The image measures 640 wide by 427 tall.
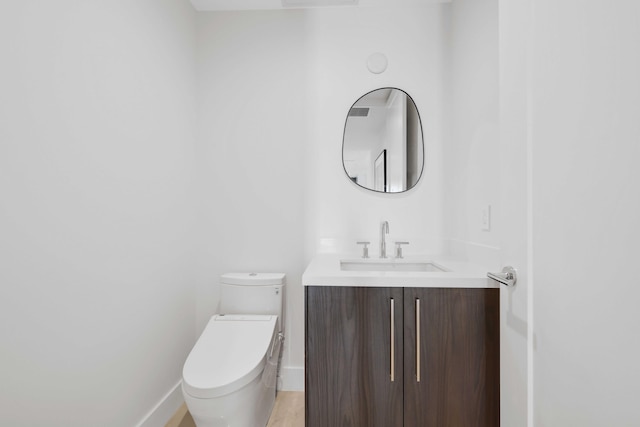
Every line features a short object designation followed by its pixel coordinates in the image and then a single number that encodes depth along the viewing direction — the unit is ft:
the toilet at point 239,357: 4.46
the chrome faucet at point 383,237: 6.18
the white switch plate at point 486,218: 5.00
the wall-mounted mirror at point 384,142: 6.63
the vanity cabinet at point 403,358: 4.06
